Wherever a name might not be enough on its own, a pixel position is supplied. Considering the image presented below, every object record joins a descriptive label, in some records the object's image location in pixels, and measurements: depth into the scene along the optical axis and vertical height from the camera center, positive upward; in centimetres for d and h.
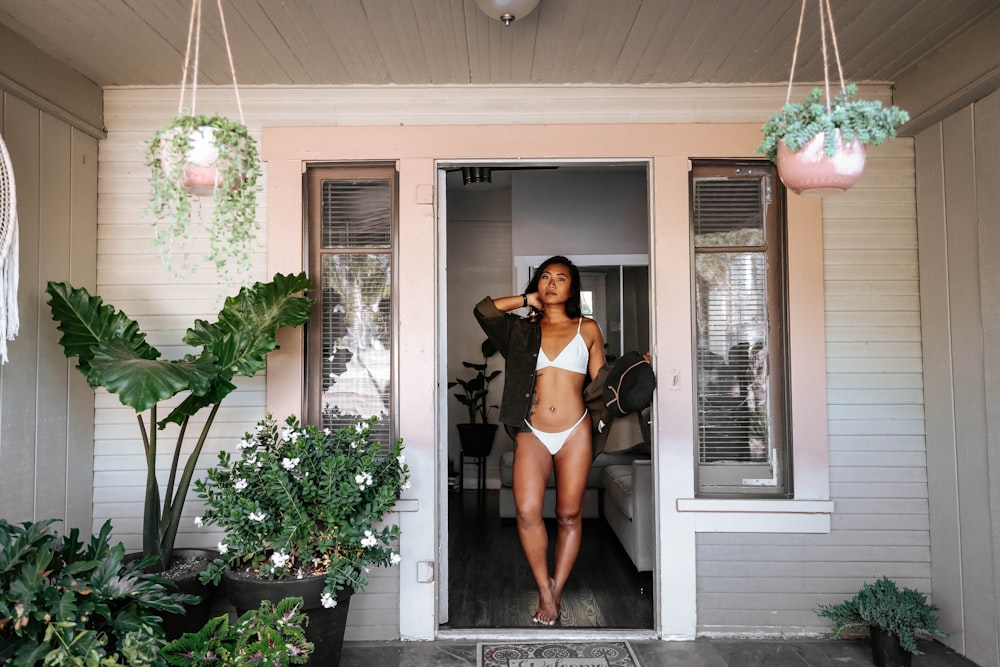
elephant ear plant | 296 +5
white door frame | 346 -52
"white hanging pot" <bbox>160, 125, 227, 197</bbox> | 224 +63
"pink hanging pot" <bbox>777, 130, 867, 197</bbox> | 200 +53
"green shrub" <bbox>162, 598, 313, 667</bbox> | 217 -91
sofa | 422 -100
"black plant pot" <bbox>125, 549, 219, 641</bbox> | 296 -108
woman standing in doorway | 379 -25
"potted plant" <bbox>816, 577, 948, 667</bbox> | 309 -120
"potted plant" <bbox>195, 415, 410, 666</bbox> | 287 -72
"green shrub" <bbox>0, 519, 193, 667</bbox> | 209 -79
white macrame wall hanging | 250 +38
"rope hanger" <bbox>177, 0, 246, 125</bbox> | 278 +139
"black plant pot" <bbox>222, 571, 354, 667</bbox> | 282 -101
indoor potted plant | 690 -55
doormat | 318 -140
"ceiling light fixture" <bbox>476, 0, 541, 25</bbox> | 267 +132
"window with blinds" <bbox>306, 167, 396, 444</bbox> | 357 +18
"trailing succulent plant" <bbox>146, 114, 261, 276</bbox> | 224 +61
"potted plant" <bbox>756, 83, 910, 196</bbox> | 197 +61
